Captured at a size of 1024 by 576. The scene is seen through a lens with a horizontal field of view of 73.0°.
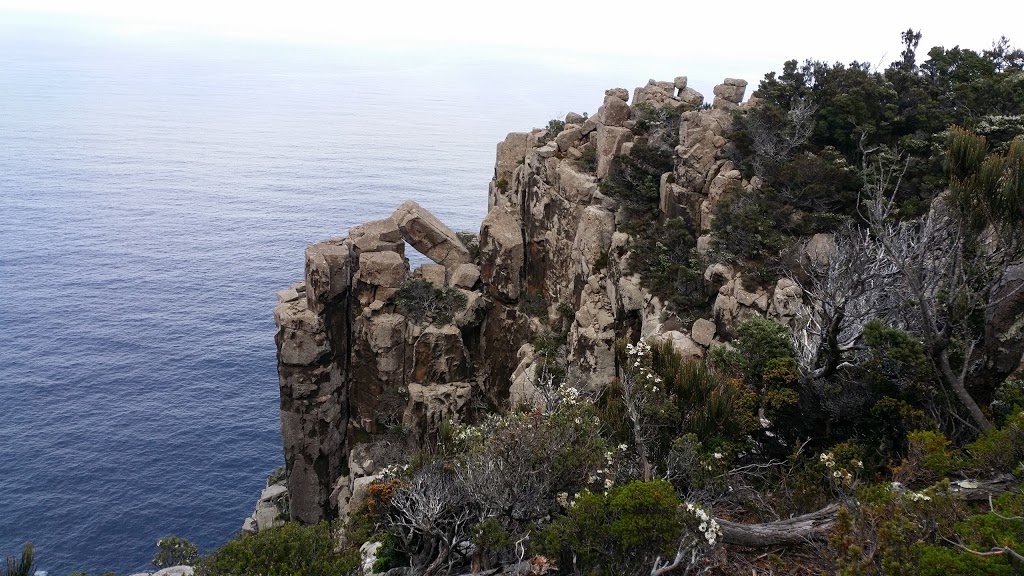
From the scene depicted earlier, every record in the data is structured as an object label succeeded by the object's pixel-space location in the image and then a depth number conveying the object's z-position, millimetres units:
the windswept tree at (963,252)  15812
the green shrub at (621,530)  12914
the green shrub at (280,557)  14633
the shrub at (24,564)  24141
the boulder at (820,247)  28081
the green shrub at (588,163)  44875
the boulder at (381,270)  44688
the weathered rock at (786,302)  26062
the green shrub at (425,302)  44938
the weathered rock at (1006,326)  16969
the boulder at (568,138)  47344
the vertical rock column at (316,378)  43344
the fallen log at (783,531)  14086
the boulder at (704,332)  30266
